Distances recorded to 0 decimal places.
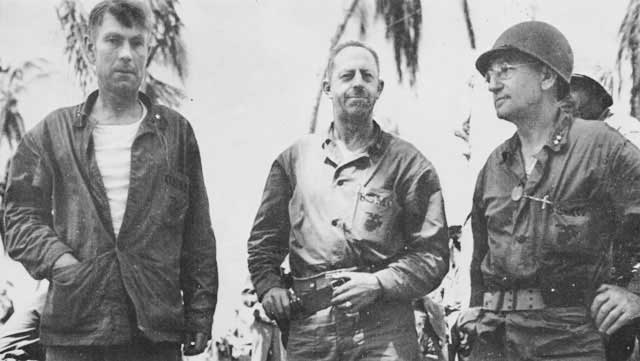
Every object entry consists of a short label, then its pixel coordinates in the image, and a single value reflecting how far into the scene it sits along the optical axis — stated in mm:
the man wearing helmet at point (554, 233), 3352
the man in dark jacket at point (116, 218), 3484
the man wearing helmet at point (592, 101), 4219
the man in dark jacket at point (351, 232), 3604
